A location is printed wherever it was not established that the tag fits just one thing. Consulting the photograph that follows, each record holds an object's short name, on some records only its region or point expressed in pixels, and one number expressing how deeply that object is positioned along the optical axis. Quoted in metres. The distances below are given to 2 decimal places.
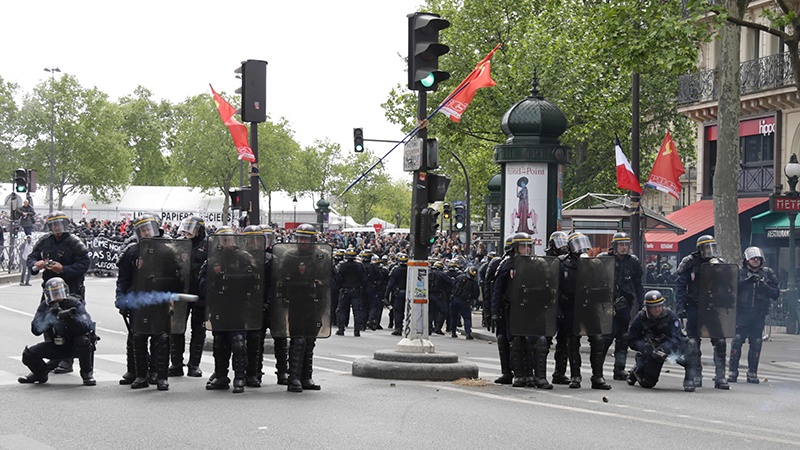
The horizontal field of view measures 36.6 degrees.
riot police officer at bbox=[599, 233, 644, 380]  15.14
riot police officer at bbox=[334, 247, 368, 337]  23.20
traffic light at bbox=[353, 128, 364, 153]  31.60
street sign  14.30
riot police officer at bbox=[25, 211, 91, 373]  13.19
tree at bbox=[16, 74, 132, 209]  99.62
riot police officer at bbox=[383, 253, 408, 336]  23.91
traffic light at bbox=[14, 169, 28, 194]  32.94
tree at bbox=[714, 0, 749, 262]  22.92
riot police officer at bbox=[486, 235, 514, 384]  13.77
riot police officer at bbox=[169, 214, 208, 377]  12.98
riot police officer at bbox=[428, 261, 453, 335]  23.66
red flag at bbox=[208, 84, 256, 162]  20.77
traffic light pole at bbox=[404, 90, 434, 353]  14.27
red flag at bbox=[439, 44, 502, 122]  16.84
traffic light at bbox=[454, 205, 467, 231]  44.06
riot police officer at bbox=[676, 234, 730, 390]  14.83
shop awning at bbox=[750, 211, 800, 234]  32.46
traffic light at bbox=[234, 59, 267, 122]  17.34
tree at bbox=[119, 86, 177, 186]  123.25
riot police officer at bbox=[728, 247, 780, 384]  15.49
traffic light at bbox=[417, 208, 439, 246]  14.09
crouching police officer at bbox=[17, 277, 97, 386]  12.17
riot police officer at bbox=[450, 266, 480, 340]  23.42
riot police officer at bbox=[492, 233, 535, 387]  13.62
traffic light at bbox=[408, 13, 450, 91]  13.71
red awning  34.56
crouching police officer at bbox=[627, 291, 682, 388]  14.06
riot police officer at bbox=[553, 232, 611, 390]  13.84
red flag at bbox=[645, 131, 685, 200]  24.55
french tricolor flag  23.88
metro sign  23.30
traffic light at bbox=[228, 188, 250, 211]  19.09
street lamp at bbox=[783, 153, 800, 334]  24.14
